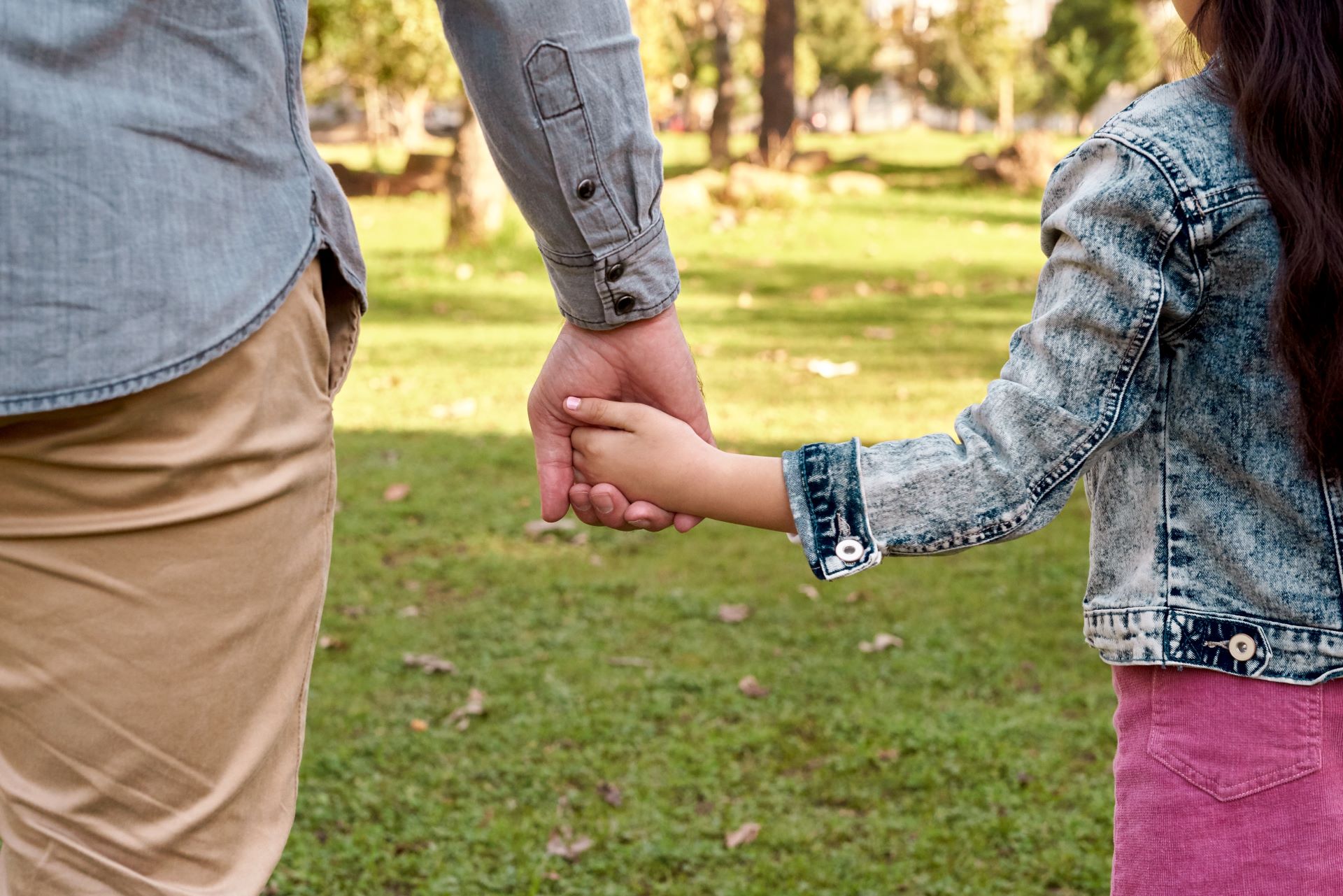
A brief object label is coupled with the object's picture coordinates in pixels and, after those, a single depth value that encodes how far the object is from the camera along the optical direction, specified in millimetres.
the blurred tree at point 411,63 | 11414
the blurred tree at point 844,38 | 48625
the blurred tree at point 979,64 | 33062
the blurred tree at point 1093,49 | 34625
